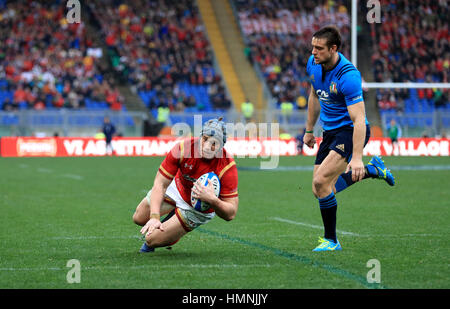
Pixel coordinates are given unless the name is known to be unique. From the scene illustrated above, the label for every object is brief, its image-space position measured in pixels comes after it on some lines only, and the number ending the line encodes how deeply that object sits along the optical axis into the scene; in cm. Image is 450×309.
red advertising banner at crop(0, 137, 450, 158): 6362
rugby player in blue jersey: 1515
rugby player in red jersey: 1374
